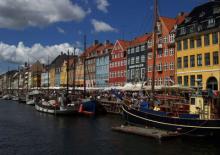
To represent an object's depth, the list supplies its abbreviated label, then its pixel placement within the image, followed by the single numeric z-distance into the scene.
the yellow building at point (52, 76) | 82.10
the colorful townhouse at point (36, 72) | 95.92
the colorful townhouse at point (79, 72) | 63.11
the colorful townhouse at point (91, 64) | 58.39
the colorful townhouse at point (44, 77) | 88.26
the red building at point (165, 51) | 38.07
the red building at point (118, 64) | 49.27
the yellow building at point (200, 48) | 31.21
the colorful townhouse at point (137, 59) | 44.03
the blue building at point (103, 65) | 54.62
